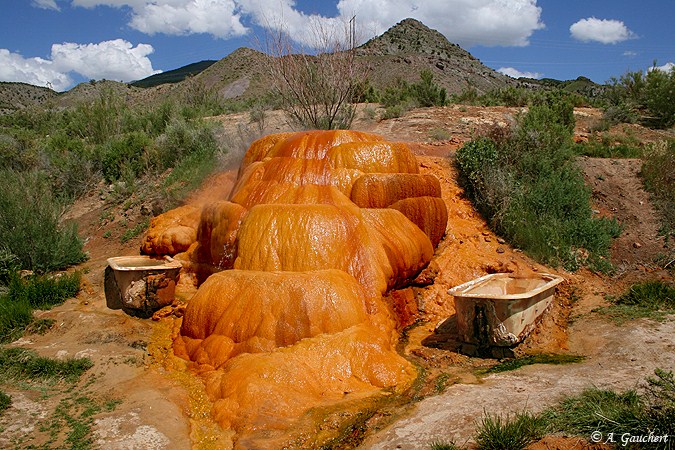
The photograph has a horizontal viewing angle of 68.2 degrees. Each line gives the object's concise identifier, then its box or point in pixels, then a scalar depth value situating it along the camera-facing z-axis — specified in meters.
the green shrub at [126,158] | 12.98
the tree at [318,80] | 12.02
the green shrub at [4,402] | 4.06
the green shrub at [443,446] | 3.19
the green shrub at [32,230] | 7.89
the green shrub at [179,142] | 12.71
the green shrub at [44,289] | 6.82
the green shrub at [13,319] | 5.88
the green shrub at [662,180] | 8.66
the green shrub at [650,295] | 6.16
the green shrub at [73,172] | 12.71
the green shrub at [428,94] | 17.36
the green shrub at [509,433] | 3.07
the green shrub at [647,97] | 14.98
